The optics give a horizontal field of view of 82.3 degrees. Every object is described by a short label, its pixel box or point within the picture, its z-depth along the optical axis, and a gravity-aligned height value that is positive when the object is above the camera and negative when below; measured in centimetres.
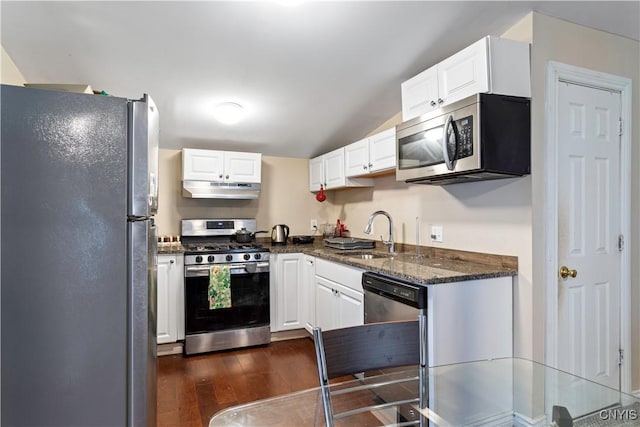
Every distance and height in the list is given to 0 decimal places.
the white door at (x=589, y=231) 210 -10
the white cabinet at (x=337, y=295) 254 -62
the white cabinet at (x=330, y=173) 357 +45
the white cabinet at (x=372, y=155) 288 +52
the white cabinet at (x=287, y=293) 351 -75
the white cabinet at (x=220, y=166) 357 +50
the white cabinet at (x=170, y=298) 314 -71
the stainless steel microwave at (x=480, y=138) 185 +41
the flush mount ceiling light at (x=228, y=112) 305 +87
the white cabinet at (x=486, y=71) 188 +77
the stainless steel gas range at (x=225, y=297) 317 -72
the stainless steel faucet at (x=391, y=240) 300 -21
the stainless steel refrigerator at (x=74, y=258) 134 -16
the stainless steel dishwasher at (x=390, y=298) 191 -47
